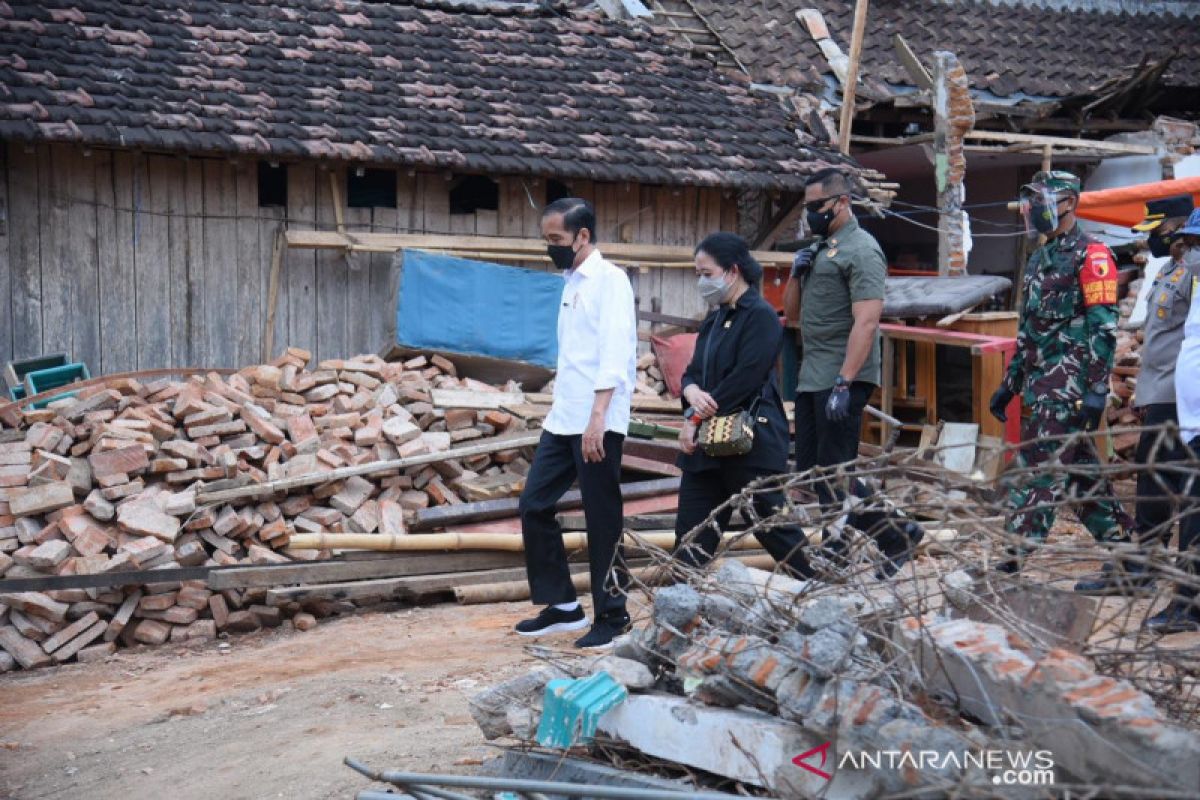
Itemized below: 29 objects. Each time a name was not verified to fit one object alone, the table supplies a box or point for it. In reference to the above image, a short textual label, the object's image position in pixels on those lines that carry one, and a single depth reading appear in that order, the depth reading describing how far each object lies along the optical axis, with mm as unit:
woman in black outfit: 5918
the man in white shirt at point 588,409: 6027
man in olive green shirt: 6348
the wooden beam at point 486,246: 11383
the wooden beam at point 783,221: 13195
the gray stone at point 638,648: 4391
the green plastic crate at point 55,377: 10203
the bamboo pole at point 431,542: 7809
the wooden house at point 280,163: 10742
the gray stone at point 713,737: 3641
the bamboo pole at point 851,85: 13875
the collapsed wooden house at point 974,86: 15156
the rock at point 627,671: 4156
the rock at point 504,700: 4367
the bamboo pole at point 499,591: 7805
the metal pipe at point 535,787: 3234
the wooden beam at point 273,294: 11461
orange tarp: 10797
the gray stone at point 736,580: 4363
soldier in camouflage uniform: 6711
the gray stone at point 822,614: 3850
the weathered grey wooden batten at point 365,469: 8227
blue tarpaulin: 11039
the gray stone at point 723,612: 4262
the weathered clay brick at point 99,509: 8117
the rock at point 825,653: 3615
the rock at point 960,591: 4012
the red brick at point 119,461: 8328
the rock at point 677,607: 4359
